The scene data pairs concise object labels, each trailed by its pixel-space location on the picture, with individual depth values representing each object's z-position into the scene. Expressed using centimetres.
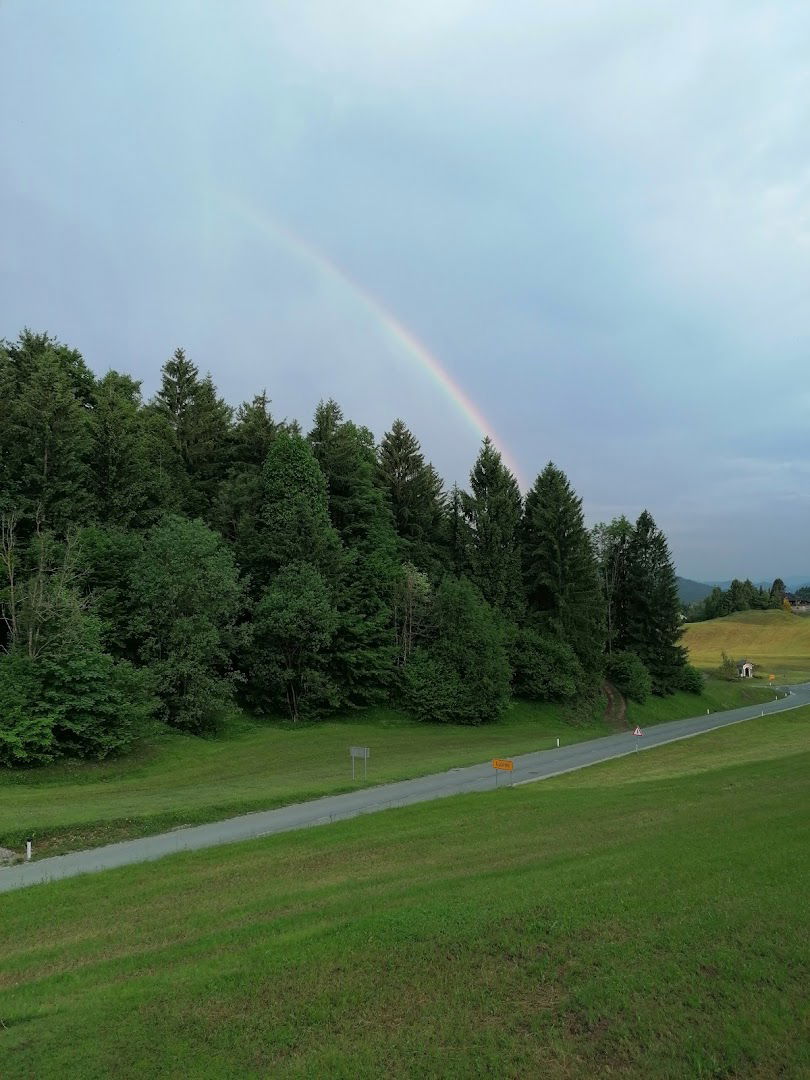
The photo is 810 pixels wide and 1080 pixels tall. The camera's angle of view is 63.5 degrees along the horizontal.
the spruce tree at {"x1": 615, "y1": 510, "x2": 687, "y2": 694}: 6712
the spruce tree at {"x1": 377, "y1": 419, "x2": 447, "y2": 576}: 5662
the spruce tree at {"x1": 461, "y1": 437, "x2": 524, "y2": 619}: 5591
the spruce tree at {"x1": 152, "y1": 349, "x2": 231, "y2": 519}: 5219
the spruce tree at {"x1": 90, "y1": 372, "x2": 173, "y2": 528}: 4097
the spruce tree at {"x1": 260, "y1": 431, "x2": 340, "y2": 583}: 4250
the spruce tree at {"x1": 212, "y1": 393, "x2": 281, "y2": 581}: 4466
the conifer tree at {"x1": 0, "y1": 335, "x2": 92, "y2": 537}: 3659
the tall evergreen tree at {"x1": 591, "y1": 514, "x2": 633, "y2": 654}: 7500
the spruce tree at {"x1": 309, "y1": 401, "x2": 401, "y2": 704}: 4456
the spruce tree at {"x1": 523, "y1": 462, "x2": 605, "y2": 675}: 5709
